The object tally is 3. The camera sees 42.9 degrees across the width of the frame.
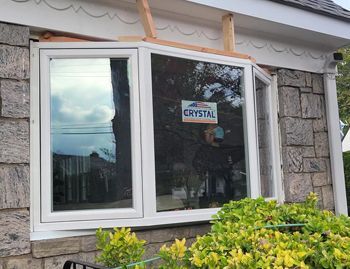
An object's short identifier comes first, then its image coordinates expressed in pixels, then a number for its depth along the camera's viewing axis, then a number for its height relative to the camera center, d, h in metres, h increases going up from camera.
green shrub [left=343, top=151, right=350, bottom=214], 9.73 +0.20
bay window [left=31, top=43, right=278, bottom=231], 3.10 +0.39
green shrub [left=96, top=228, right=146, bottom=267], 2.10 -0.29
